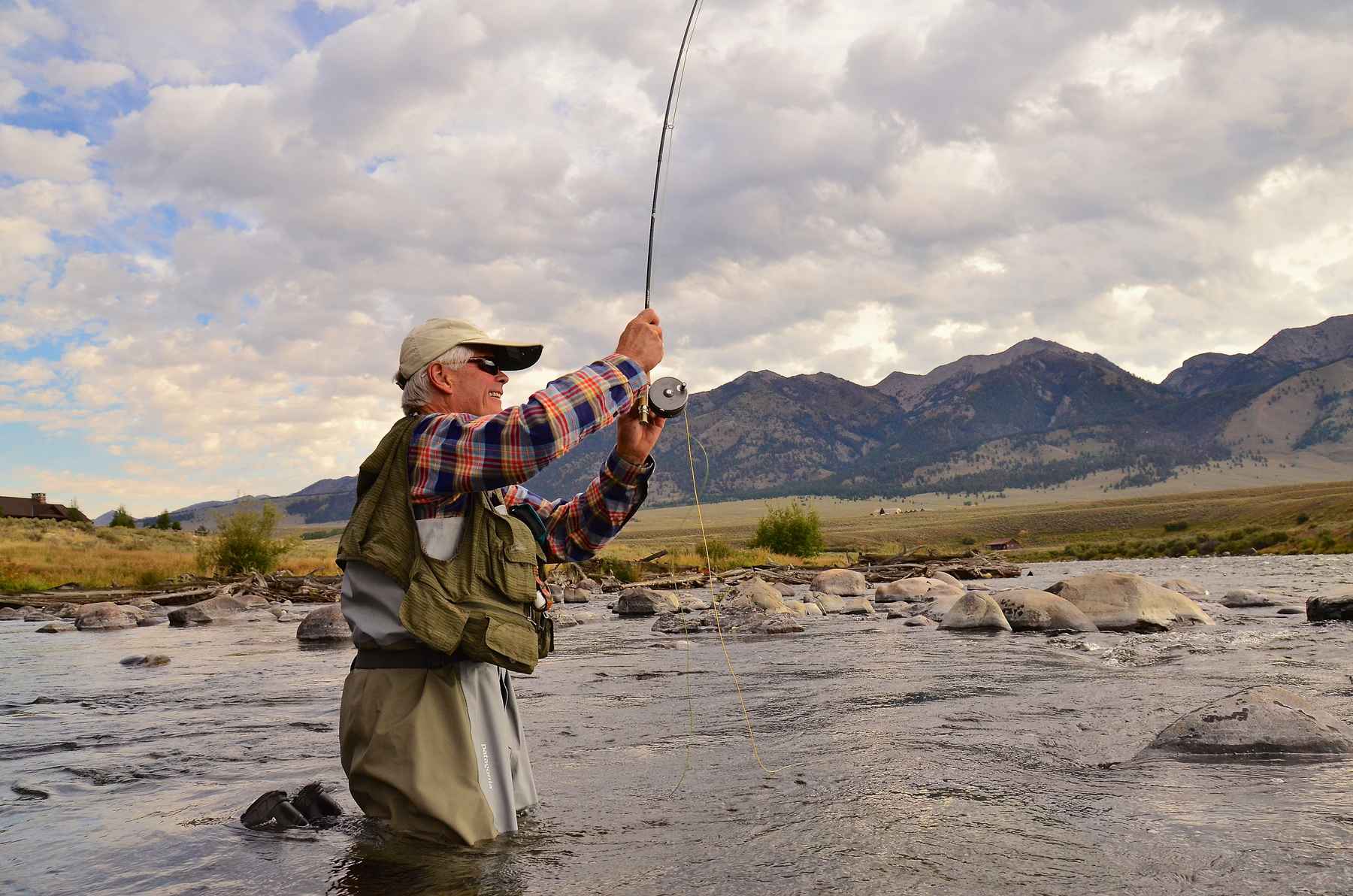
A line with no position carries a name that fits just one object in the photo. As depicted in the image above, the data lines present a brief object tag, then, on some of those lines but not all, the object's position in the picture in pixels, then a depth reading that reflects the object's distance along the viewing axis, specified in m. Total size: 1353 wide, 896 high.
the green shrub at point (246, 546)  29.73
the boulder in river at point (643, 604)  17.94
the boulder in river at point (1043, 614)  12.78
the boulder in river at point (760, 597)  15.91
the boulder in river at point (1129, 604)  12.83
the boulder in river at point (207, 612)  16.69
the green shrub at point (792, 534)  46.47
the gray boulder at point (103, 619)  15.89
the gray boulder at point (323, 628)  13.51
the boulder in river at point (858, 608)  16.83
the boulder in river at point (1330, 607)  12.72
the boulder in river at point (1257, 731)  4.94
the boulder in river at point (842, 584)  22.58
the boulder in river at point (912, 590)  19.20
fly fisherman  3.11
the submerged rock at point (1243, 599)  16.36
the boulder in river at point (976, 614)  12.98
